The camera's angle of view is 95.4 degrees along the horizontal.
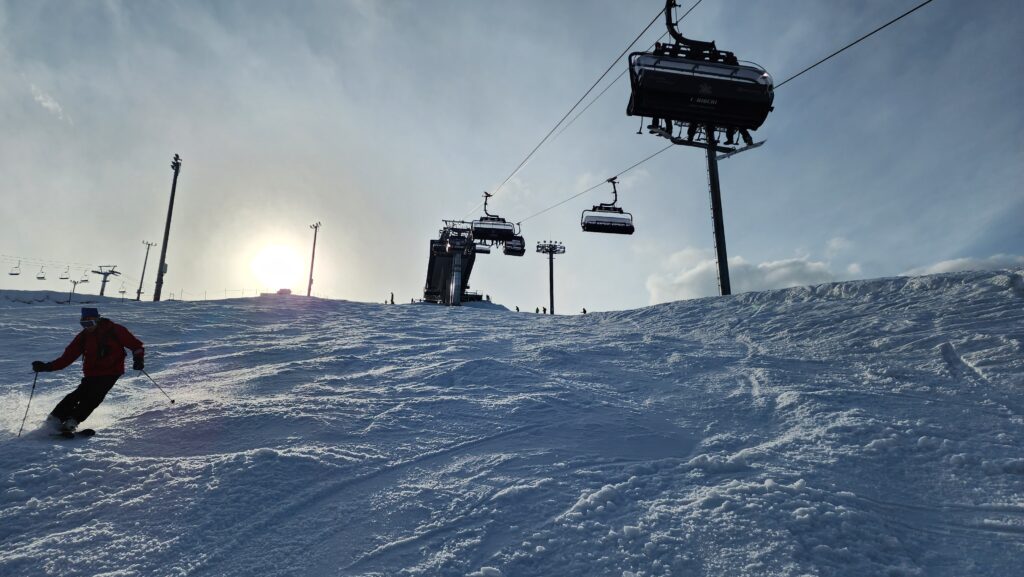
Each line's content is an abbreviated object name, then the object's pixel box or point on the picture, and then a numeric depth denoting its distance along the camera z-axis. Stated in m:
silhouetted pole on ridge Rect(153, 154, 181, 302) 25.60
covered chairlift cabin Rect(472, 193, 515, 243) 30.89
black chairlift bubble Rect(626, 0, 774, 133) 16.05
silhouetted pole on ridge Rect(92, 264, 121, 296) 55.25
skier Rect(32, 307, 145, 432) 5.24
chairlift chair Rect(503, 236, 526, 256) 36.75
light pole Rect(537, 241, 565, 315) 49.71
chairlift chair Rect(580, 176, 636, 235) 25.39
